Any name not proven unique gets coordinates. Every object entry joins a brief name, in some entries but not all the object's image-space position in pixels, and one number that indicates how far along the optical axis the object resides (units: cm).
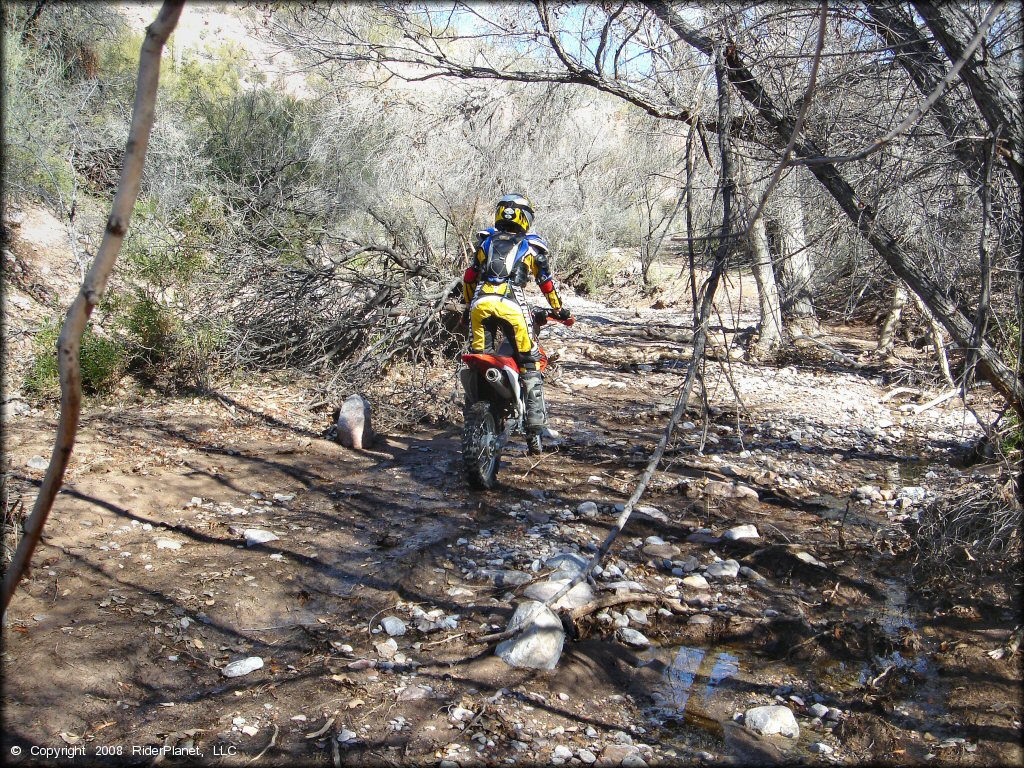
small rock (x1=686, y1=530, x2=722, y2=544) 493
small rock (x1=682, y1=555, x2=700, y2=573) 453
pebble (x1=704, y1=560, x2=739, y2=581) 444
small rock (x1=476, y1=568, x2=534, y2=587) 422
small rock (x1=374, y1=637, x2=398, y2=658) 344
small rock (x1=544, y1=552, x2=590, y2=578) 427
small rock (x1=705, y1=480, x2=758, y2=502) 567
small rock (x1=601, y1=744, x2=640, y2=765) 277
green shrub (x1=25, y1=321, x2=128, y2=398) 668
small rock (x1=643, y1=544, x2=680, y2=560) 469
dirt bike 557
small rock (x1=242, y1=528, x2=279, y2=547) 449
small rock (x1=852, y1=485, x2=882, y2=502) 574
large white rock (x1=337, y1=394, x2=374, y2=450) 673
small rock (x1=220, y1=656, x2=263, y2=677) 320
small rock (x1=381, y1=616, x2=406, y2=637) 366
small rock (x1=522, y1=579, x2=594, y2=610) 386
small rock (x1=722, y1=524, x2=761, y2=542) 493
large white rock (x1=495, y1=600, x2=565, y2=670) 334
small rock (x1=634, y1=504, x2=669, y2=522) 527
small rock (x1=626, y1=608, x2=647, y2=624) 390
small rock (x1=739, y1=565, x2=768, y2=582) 442
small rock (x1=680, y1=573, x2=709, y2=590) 429
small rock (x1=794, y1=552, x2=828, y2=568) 461
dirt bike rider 579
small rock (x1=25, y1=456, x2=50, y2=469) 516
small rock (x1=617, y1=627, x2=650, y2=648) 369
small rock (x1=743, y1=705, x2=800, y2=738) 304
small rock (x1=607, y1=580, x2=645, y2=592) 418
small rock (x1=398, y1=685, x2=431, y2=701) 307
